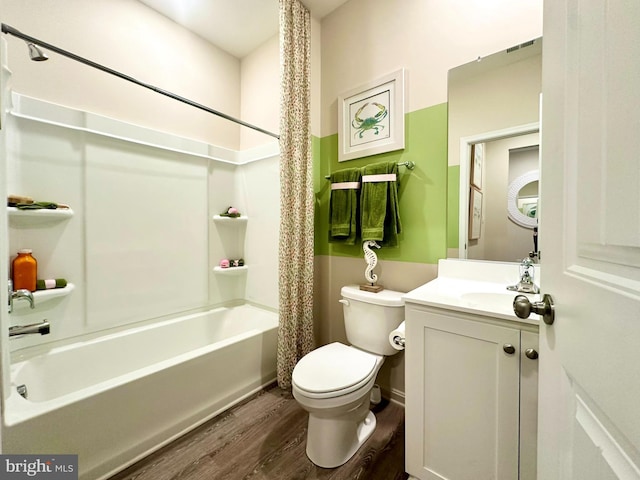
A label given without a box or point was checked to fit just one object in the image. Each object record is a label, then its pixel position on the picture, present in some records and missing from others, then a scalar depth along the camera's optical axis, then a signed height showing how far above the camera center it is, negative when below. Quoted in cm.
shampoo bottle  133 -19
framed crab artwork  160 +80
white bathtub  103 -80
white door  29 +0
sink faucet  112 -20
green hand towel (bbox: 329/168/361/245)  171 +18
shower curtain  170 +29
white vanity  84 -55
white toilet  115 -68
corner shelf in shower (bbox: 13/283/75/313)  136 -34
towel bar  154 +44
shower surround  142 +1
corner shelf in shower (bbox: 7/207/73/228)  132 +11
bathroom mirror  122 +50
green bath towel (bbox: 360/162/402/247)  156 +17
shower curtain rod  101 +82
